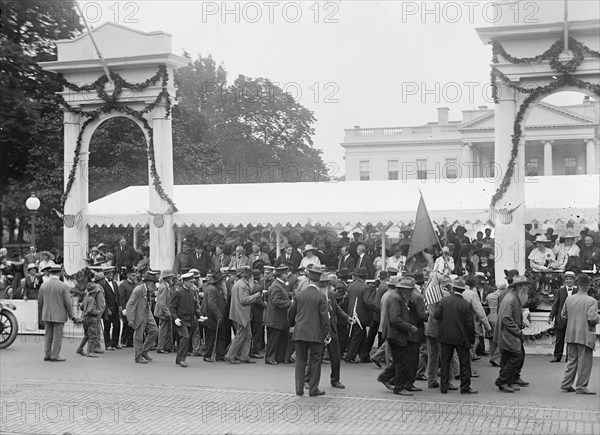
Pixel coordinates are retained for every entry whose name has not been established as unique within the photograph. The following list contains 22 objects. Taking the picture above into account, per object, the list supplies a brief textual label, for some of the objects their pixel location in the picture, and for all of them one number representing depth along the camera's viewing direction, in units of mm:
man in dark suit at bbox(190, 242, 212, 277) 22172
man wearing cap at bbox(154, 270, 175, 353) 17219
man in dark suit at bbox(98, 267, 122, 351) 18688
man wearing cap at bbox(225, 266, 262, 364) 16672
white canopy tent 21672
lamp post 26250
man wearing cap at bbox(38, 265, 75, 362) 16944
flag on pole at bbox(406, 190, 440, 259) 15852
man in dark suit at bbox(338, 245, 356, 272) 20961
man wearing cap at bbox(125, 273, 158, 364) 16531
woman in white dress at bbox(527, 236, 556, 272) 19266
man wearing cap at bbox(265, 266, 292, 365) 16453
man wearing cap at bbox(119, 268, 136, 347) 18938
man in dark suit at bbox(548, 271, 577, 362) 16297
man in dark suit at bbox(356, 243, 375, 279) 20781
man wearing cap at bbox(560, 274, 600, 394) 12953
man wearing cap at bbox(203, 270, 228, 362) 16781
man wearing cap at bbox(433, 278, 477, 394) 12969
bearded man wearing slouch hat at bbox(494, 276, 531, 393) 13070
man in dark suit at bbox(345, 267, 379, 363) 16266
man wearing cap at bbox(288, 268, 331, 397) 12898
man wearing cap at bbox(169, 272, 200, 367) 16047
